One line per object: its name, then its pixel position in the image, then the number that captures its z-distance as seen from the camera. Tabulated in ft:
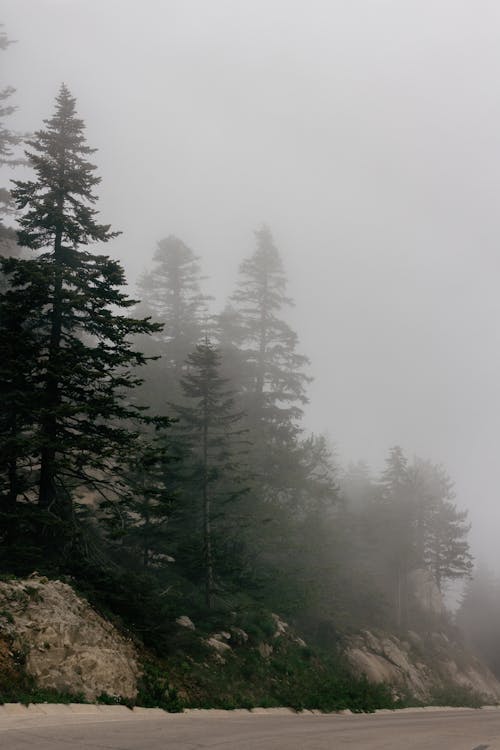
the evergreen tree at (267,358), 104.28
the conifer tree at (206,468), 69.36
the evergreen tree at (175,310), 136.98
